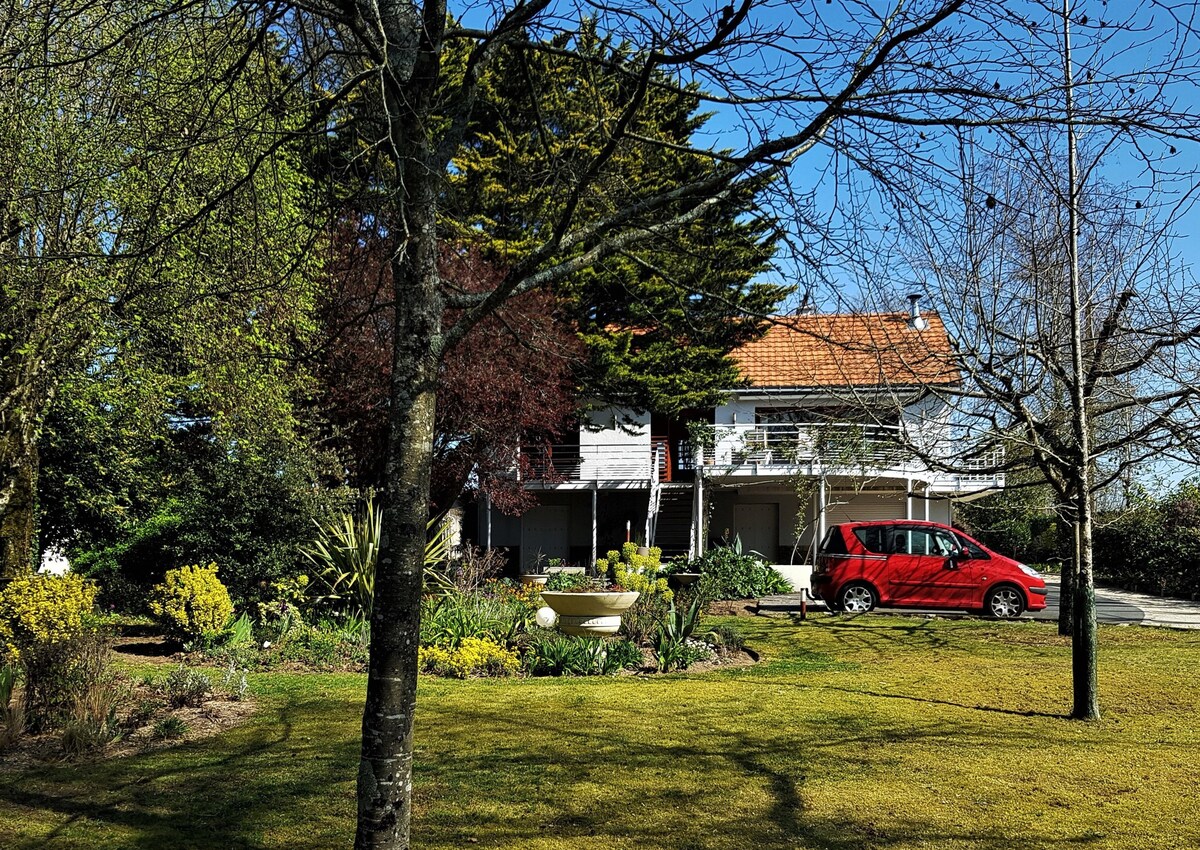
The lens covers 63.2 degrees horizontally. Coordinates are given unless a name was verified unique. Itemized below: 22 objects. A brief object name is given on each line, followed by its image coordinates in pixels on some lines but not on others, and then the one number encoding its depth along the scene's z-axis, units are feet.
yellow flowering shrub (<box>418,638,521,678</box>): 34.83
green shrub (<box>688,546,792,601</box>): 71.31
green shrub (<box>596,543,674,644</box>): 41.63
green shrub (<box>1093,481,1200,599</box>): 84.28
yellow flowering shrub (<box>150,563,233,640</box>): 36.47
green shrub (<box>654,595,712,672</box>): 37.68
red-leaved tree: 60.44
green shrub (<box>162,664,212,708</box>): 26.99
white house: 92.89
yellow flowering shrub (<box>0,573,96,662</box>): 27.99
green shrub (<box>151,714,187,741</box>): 23.81
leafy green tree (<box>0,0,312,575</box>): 30.07
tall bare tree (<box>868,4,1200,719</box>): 27.25
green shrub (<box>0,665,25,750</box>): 22.48
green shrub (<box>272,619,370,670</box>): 37.01
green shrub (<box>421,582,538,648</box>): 38.60
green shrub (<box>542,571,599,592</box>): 66.42
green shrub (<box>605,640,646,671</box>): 37.08
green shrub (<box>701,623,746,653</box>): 41.86
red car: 58.29
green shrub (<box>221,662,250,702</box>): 29.22
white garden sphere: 44.50
